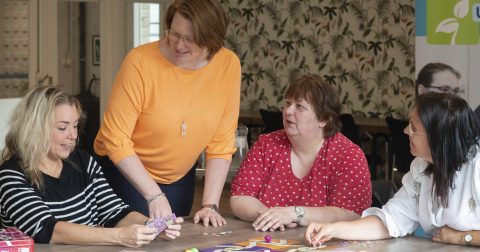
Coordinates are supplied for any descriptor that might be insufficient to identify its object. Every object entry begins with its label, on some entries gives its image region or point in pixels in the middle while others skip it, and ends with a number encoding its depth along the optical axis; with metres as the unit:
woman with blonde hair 3.05
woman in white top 3.00
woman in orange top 3.45
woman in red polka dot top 3.65
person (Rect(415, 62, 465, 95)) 6.29
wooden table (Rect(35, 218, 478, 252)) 3.04
